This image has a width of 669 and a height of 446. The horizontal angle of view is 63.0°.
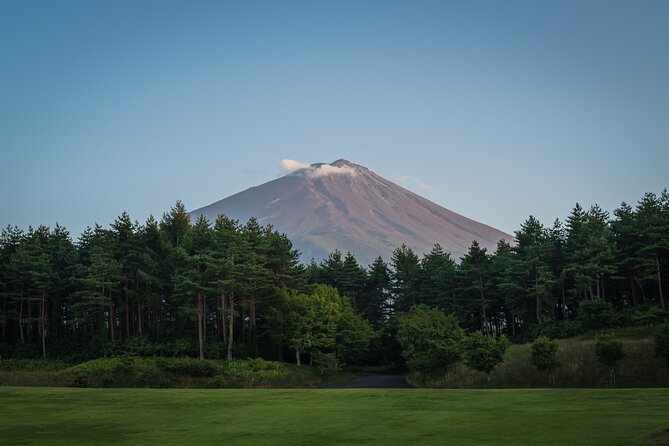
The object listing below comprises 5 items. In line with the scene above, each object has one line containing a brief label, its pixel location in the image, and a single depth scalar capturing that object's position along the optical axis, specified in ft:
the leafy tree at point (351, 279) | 235.40
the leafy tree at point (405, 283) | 230.68
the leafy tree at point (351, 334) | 185.07
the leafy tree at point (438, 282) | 209.97
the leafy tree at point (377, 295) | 243.19
